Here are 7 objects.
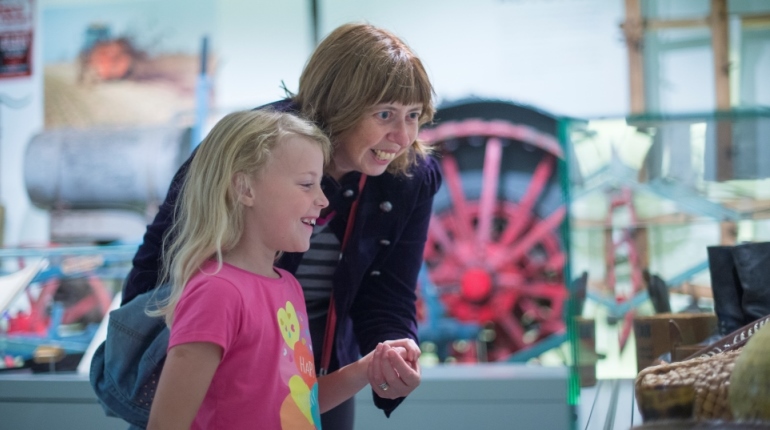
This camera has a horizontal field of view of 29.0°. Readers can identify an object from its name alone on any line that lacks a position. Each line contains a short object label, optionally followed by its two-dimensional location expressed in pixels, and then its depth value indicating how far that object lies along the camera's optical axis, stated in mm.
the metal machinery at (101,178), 4977
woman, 1947
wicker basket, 1487
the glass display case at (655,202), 2189
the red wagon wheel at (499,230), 4954
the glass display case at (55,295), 3367
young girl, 1697
